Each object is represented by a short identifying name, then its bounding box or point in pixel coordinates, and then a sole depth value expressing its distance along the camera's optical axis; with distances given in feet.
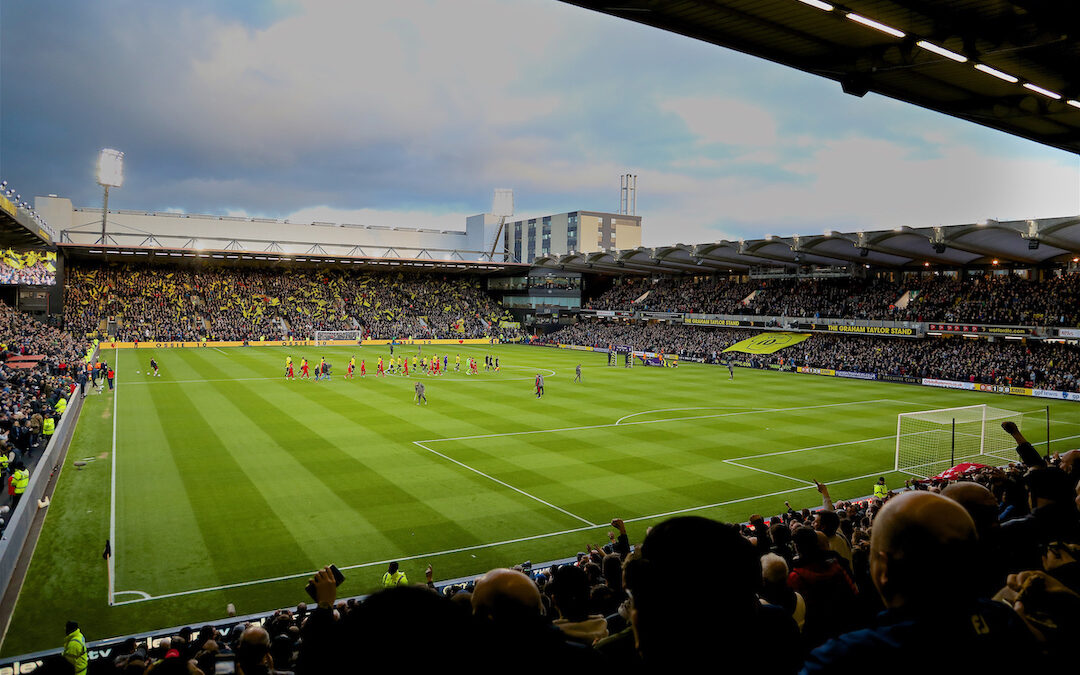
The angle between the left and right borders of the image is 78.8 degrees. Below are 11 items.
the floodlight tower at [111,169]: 206.59
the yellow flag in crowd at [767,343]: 199.51
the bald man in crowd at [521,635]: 6.35
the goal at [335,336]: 239.09
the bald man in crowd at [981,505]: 12.62
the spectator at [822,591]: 13.61
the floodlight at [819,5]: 28.00
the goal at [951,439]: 73.72
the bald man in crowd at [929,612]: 6.38
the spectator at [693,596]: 6.55
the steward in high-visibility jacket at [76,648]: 26.32
